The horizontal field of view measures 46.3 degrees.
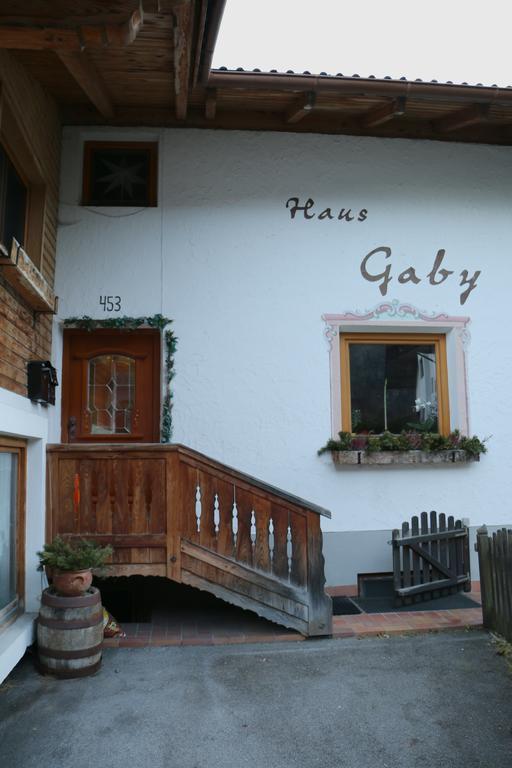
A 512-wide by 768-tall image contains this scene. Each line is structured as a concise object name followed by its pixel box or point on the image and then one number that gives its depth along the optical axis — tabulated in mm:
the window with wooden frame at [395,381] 6781
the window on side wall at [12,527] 4641
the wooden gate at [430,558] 5844
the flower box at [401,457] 6348
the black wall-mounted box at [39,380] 5137
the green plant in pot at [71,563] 4434
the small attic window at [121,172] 6719
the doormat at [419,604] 5832
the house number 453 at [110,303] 6391
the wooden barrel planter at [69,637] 4250
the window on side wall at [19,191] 4922
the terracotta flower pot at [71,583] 4422
